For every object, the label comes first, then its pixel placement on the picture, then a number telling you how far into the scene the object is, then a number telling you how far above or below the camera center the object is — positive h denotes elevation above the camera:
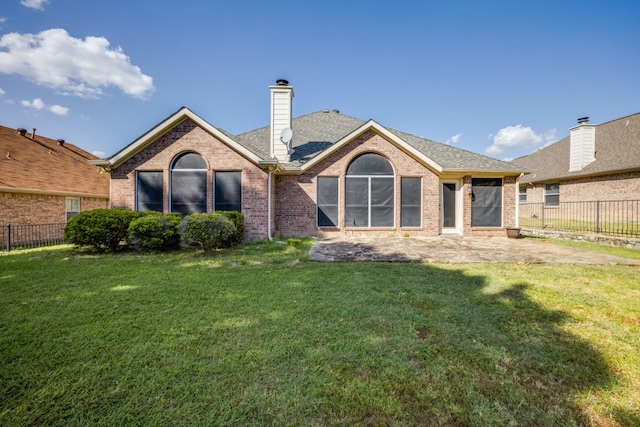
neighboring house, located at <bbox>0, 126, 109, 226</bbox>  11.18 +1.45
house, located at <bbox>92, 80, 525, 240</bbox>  9.86 +1.22
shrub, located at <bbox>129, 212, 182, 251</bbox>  7.78 -0.61
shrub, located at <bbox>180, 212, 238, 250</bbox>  7.38 -0.51
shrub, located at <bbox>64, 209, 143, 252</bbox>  7.61 -0.50
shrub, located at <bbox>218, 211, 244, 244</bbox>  8.74 -0.32
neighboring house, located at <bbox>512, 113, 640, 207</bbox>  14.59 +2.75
